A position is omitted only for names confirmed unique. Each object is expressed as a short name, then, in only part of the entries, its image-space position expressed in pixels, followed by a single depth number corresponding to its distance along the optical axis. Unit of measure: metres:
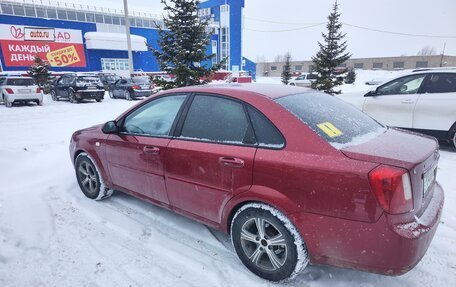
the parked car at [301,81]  31.46
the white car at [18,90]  13.81
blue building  29.56
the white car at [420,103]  5.86
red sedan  2.02
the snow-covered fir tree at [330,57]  16.61
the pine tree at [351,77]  36.42
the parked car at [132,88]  17.47
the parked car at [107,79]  24.89
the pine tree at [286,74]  36.19
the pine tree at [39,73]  22.23
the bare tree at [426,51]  116.69
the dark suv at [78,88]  15.94
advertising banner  29.11
